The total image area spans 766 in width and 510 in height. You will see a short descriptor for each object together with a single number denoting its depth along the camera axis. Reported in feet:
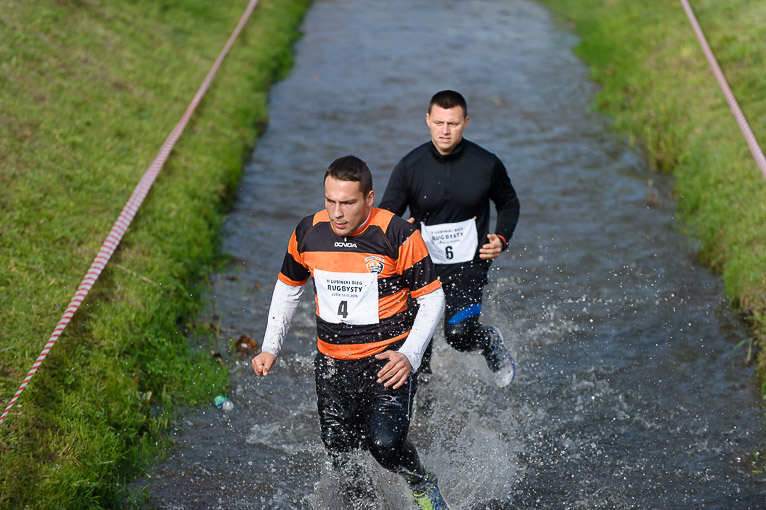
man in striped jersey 31.99
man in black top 41.70
